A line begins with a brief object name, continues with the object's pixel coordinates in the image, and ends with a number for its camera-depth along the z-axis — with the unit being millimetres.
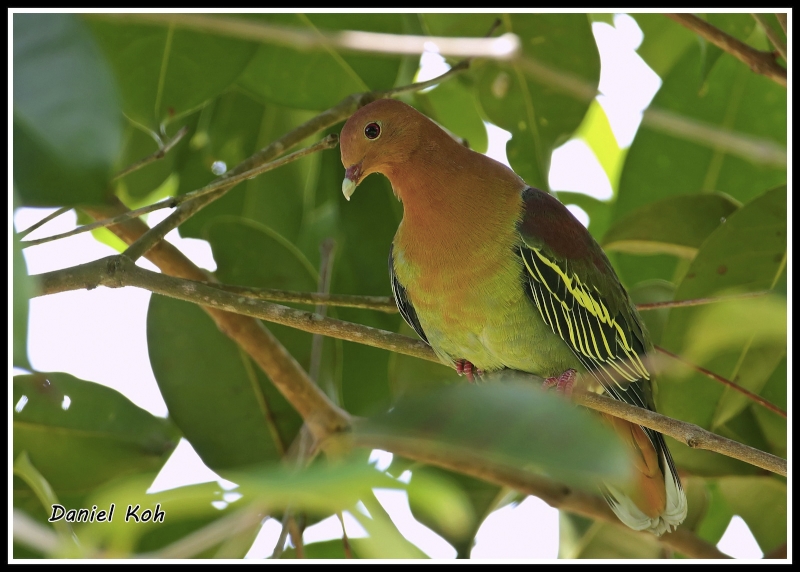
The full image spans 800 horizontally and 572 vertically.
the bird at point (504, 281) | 5133
